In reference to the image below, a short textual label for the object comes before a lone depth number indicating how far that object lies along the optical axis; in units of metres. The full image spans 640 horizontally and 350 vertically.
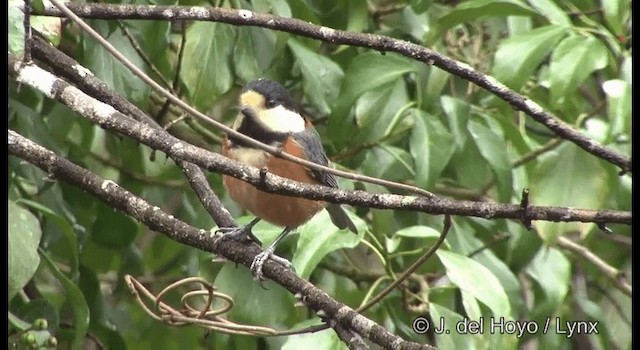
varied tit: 4.62
